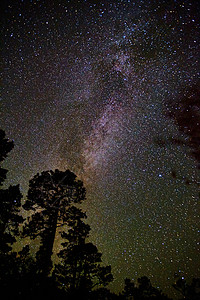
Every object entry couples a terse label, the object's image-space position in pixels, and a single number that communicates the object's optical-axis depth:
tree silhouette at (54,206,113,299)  13.38
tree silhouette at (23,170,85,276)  12.01
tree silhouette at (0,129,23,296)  11.00
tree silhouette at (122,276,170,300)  20.34
